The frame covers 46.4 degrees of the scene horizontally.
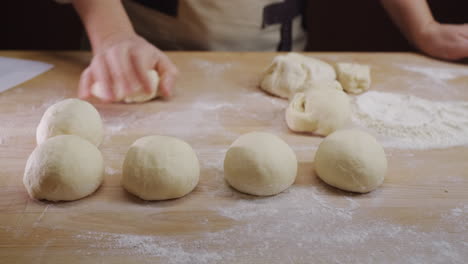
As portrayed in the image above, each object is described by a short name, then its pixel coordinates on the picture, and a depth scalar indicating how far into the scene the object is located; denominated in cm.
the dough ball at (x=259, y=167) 54
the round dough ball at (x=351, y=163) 55
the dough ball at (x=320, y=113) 65
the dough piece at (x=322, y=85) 70
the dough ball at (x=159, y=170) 53
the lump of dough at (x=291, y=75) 75
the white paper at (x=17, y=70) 75
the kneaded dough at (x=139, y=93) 70
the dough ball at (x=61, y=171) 52
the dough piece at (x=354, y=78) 76
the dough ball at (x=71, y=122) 60
